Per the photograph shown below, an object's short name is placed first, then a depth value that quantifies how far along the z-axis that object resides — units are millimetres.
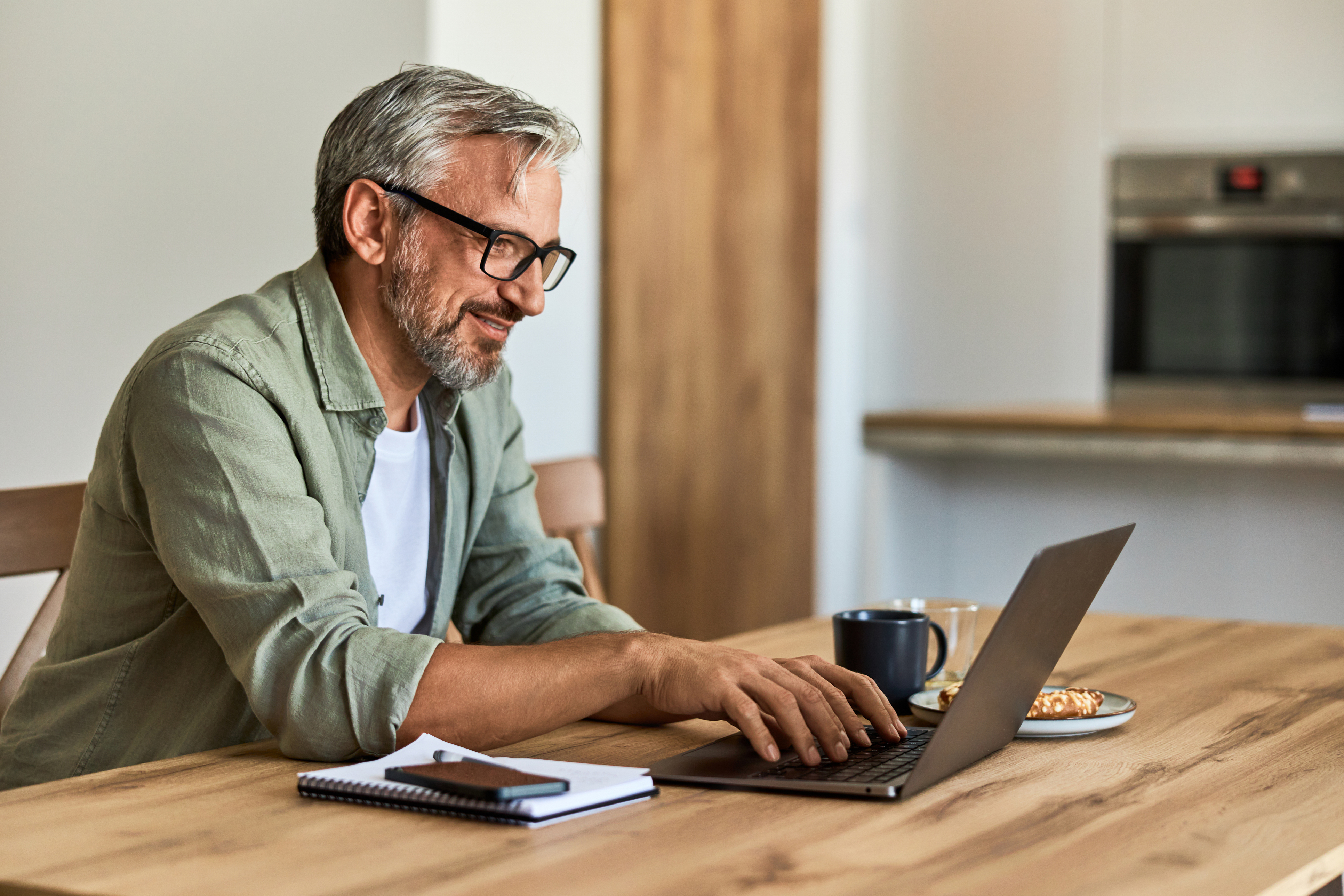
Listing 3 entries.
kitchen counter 3010
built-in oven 3611
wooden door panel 3355
